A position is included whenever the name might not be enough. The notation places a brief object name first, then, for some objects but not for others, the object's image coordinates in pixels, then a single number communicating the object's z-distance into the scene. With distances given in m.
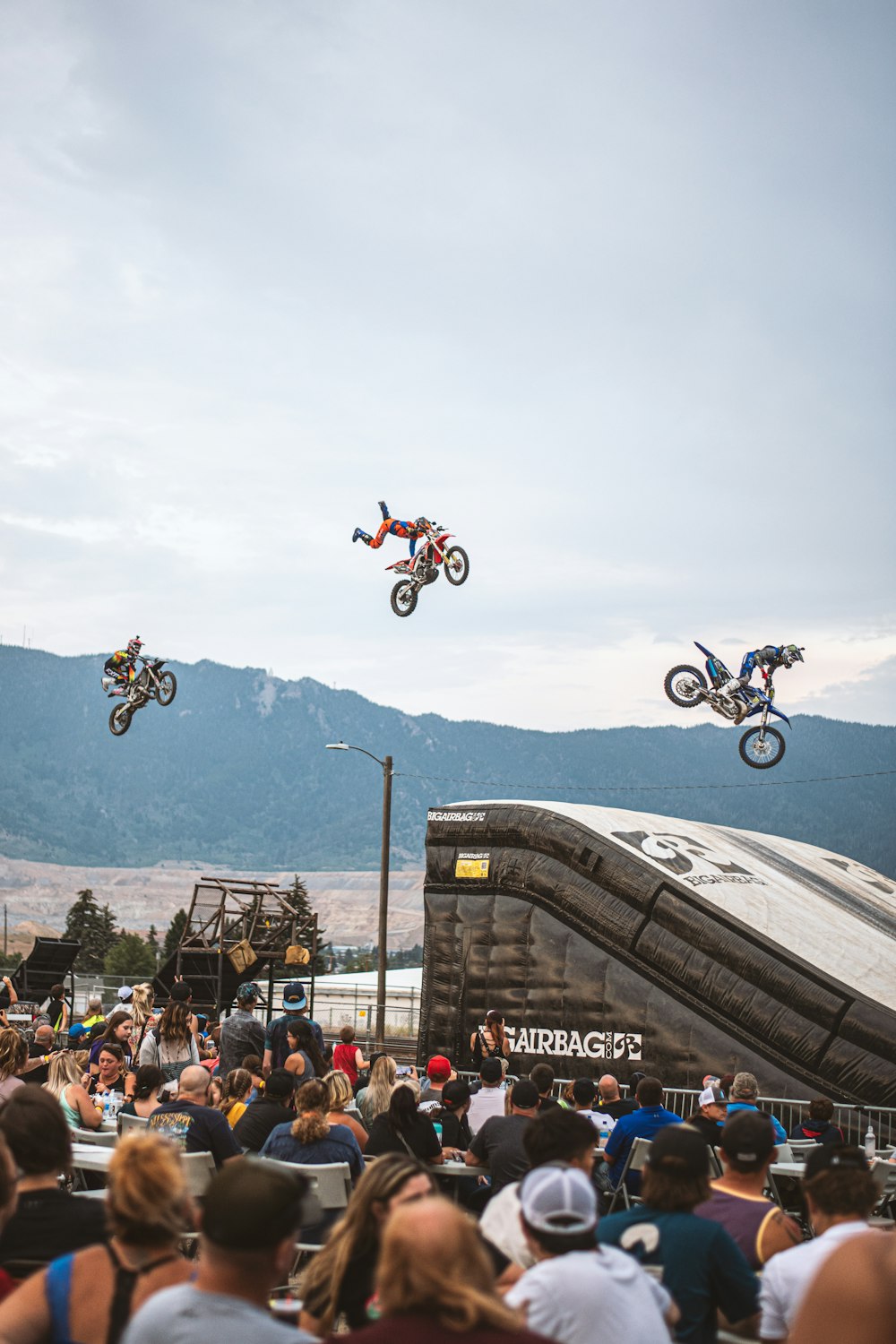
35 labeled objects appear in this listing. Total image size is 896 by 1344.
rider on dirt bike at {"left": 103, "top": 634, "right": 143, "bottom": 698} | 22.16
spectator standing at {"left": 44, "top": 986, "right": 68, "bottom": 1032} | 24.04
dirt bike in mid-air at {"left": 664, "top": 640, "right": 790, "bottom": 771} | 19.09
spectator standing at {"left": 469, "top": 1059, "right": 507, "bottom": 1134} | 9.94
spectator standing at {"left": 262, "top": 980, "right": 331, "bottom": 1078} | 11.91
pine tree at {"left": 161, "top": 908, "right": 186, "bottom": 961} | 81.81
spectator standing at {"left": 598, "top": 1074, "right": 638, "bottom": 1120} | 10.60
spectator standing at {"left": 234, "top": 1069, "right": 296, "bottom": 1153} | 8.46
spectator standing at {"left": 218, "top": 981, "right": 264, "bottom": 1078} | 12.60
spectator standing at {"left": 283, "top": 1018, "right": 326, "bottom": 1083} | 10.67
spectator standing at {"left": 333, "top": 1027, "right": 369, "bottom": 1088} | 12.19
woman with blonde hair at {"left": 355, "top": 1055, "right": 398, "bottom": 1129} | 9.76
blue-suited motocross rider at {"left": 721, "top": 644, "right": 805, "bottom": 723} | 19.09
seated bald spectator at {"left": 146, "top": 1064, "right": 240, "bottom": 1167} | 7.55
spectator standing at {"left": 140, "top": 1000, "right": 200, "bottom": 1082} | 10.98
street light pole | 28.45
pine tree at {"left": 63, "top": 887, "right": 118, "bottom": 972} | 103.44
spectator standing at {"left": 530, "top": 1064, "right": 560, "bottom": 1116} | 9.36
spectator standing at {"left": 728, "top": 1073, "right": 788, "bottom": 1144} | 10.04
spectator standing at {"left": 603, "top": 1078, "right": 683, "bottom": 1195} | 8.48
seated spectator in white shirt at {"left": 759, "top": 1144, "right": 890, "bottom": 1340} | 4.53
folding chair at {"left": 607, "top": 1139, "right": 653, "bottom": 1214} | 8.23
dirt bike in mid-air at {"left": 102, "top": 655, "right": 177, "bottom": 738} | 22.45
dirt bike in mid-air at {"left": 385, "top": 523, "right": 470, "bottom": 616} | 19.78
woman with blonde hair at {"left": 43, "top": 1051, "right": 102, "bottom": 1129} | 8.97
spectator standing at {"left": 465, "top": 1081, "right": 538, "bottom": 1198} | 7.63
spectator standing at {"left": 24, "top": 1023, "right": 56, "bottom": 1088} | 10.27
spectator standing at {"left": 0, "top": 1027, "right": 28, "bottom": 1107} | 9.15
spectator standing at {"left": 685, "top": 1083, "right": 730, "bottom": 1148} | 8.17
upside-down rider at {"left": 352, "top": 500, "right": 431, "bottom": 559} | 19.42
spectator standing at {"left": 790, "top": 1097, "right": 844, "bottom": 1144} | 10.88
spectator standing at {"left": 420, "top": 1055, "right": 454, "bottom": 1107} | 10.43
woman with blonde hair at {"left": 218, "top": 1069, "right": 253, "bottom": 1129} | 9.62
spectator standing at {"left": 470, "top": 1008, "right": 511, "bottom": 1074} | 15.24
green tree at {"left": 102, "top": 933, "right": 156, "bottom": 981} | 87.12
